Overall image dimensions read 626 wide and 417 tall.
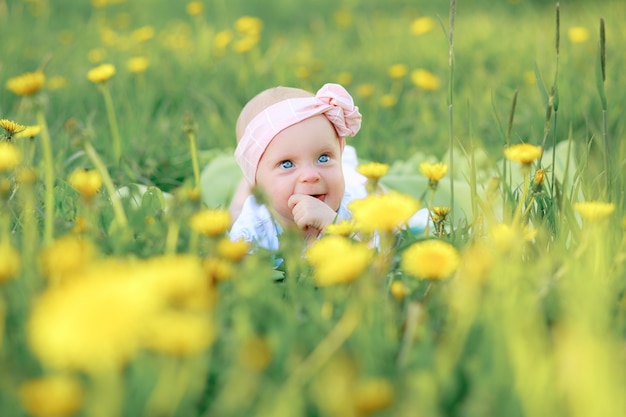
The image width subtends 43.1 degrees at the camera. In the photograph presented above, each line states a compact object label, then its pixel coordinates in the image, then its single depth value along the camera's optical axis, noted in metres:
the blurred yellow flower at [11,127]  1.55
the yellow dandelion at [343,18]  4.75
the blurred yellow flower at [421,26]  3.96
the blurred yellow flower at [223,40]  3.71
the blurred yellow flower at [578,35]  3.62
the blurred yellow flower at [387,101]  3.13
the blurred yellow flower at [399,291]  1.14
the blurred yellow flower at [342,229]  1.30
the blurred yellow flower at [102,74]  1.87
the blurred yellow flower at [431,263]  1.00
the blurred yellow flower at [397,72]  3.39
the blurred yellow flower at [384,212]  1.04
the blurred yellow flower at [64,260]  0.94
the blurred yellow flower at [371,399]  0.79
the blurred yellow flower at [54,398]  0.70
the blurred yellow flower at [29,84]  1.26
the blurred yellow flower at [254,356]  0.81
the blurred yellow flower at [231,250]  1.14
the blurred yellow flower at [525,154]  1.28
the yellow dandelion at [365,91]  3.18
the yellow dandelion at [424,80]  3.17
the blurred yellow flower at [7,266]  0.90
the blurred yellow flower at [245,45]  3.45
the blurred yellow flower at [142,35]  3.72
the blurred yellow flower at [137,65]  3.04
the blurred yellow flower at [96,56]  3.47
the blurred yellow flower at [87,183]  1.18
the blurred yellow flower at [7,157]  1.12
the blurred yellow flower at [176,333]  0.74
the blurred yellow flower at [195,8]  3.97
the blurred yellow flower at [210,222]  1.14
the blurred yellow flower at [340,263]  0.95
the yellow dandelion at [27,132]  1.59
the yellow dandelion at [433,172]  1.42
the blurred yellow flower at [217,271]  1.09
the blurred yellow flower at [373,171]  1.43
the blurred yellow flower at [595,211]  1.14
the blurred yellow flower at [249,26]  3.72
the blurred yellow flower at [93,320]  0.63
